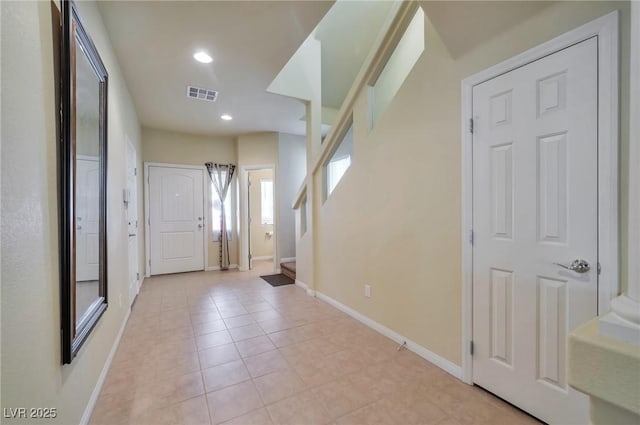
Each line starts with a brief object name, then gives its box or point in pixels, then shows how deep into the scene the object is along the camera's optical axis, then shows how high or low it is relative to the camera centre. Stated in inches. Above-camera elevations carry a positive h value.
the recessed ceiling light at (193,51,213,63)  106.5 +60.5
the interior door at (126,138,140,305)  133.9 -4.2
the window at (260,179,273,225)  275.3 +9.1
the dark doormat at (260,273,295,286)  177.5 -46.8
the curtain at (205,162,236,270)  219.8 +14.6
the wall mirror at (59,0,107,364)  49.7 +5.9
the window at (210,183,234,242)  220.8 -2.1
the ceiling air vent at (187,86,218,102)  136.8 +59.9
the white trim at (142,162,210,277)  195.0 -0.8
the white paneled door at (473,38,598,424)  54.2 -3.7
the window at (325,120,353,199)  127.3 +23.1
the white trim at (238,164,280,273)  215.5 -1.4
